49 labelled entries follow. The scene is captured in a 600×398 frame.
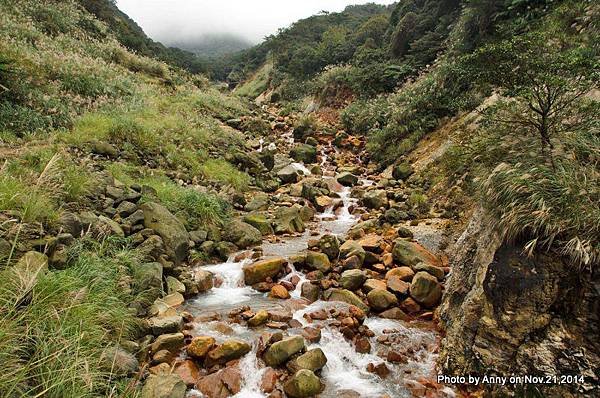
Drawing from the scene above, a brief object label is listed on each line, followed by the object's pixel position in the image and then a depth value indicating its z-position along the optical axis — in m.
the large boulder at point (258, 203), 10.79
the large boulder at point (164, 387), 3.78
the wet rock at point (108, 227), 5.89
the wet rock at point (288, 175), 13.91
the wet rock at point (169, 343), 4.73
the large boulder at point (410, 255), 7.29
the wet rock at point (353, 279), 6.76
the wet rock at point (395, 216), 9.91
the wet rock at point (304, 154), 16.38
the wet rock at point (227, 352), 4.75
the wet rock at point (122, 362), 3.67
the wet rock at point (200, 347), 4.79
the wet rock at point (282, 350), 4.75
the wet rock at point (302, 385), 4.32
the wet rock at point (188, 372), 4.41
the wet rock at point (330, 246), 7.92
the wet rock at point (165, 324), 4.97
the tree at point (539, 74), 5.90
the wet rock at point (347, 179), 13.77
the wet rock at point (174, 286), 6.25
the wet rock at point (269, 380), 4.43
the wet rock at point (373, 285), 6.63
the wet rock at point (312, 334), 5.32
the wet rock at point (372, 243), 7.95
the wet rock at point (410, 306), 6.24
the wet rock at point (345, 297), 6.27
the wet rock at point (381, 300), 6.25
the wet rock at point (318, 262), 7.42
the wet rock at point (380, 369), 4.85
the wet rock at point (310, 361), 4.66
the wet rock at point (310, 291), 6.60
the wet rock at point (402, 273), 6.80
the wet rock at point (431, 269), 6.82
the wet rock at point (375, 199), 11.31
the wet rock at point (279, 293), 6.62
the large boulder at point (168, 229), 7.09
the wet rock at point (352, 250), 7.54
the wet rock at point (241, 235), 8.64
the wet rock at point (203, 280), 6.74
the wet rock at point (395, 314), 6.09
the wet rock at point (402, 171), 12.76
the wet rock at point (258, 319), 5.62
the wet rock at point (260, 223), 9.52
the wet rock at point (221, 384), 4.34
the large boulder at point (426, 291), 6.27
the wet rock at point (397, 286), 6.48
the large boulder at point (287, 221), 9.83
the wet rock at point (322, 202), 11.72
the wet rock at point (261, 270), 7.11
